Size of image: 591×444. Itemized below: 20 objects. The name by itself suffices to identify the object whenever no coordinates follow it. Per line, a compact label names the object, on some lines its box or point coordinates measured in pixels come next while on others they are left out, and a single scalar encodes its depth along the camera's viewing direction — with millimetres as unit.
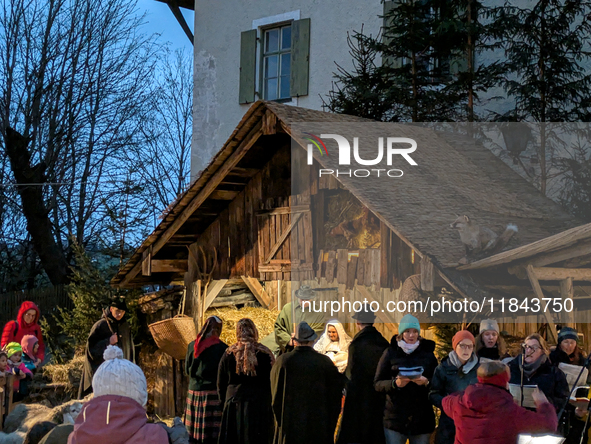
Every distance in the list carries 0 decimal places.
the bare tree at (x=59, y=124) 20078
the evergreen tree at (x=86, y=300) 13211
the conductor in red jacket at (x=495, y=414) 4746
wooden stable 7734
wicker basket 10688
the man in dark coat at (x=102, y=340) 10359
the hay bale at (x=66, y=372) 12719
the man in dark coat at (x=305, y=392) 6699
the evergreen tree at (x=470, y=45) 14070
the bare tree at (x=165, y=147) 26438
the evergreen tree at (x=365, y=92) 14583
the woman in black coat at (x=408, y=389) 6477
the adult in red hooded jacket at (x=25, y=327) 10984
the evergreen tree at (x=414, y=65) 14305
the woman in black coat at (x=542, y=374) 6250
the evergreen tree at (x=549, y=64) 13602
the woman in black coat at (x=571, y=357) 6758
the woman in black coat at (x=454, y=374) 6281
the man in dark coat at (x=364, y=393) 6879
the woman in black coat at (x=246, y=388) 7195
